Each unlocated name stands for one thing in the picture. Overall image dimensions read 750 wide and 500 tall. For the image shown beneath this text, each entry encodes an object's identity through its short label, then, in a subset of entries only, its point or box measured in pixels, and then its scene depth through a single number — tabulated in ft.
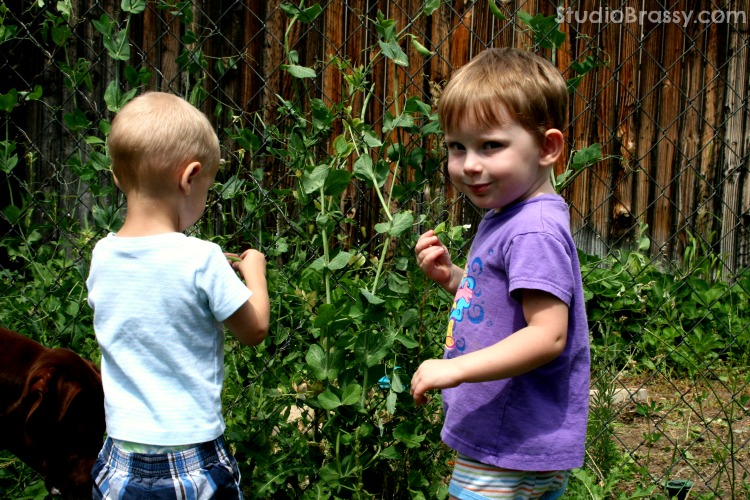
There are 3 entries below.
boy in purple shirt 6.68
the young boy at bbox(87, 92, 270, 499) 6.57
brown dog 8.08
